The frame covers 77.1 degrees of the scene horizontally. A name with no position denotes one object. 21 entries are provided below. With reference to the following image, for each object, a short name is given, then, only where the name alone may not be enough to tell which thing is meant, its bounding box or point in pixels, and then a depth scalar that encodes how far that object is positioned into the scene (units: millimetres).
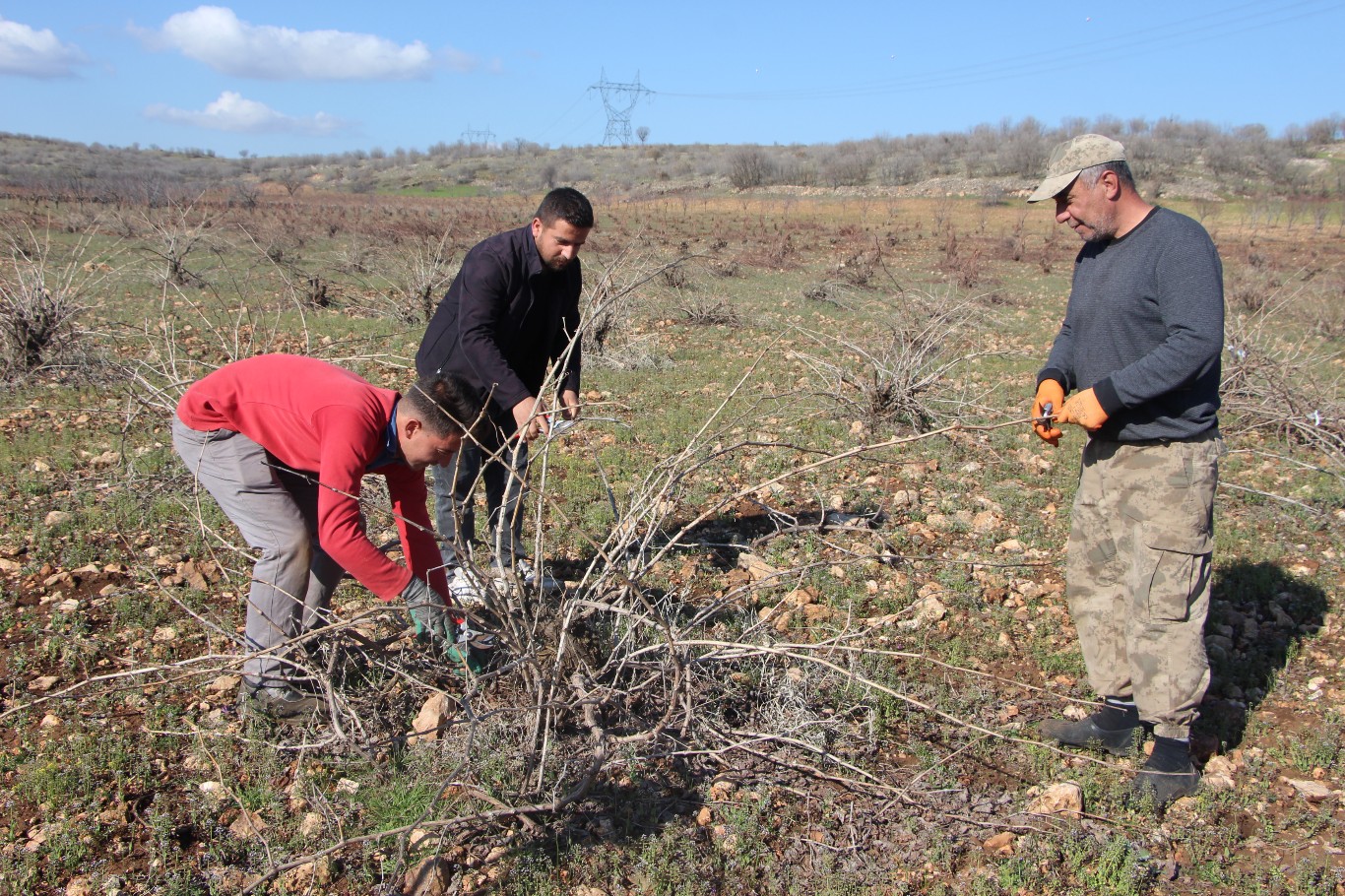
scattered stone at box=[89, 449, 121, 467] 4844
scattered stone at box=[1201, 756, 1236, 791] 2622
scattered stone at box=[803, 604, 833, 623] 3484
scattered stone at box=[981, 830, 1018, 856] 2348
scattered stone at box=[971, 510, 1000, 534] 4473
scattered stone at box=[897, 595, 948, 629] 3496
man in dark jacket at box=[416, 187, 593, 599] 3072
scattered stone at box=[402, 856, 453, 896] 2109
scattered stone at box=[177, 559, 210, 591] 3596
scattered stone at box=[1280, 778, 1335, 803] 2584
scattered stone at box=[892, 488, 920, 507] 4742
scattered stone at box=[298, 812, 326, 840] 2285
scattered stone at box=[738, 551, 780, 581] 3818
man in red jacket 2295
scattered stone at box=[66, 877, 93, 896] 2074
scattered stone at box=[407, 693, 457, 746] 2594
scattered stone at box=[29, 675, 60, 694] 2861
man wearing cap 2295
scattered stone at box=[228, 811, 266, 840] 2275
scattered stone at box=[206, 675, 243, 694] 2877
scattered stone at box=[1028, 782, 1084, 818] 2479
